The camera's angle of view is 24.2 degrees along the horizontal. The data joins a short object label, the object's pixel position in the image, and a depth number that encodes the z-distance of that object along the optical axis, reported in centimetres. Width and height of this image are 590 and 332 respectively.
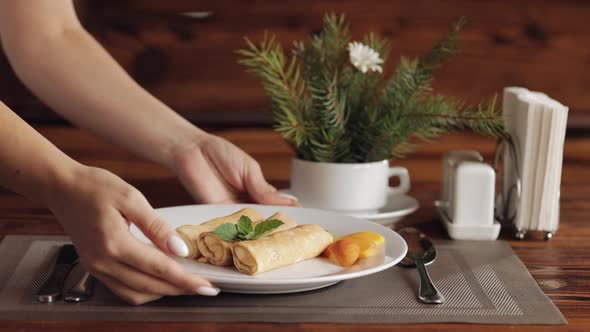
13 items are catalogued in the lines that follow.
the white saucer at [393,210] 135
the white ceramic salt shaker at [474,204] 131
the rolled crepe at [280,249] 111
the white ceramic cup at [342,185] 135
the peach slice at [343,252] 116
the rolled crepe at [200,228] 115
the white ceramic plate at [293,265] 109
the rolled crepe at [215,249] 113
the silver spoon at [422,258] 112
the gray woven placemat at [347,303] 108
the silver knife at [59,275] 111
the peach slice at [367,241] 117
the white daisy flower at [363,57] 134
